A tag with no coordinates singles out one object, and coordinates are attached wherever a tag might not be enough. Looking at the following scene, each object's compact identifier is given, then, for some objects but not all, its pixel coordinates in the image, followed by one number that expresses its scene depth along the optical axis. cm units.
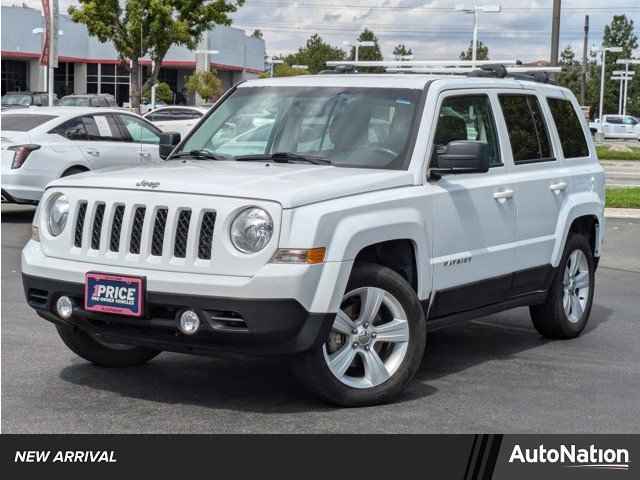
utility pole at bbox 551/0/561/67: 3010
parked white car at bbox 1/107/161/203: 1673
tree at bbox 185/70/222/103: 6538
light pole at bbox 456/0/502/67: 4659
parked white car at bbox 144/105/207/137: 3934
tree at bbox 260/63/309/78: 8250
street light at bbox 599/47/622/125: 8447
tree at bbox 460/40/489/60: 9412
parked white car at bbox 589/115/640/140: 7219
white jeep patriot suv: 620
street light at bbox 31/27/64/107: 3058
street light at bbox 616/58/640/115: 9105
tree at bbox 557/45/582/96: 8780
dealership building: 6869
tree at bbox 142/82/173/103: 7000
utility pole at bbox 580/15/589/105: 6462
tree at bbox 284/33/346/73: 10800
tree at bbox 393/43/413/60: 12275
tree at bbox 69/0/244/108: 4016
